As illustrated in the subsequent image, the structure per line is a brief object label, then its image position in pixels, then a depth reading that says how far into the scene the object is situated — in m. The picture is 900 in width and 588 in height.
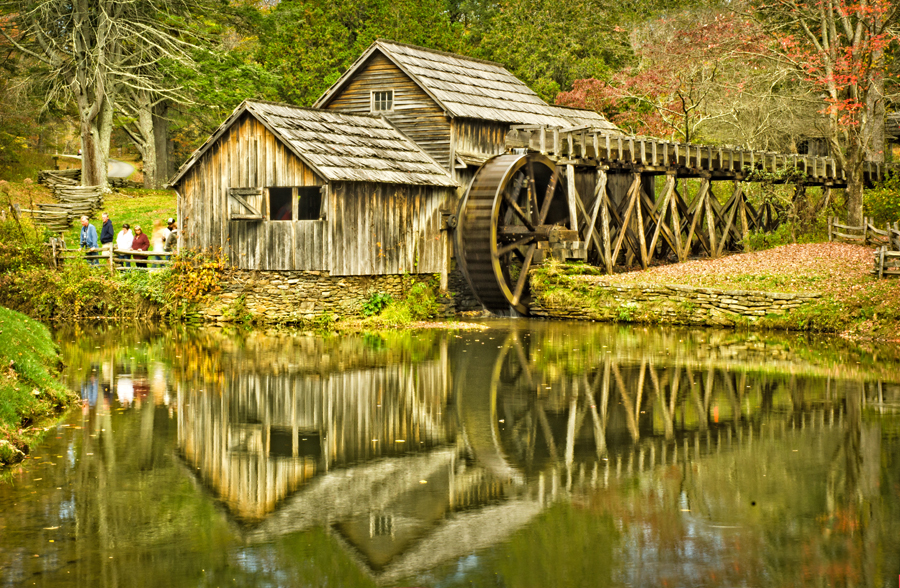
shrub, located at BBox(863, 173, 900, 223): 29.62
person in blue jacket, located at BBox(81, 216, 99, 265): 25.75
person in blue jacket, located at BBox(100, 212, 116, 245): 26.31
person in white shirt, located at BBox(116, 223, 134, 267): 25.79
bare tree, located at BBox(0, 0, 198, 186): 36.38
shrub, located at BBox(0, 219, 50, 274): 23.59
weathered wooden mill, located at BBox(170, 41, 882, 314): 22.95
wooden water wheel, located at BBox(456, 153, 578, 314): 24.28
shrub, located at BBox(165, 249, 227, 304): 23.39
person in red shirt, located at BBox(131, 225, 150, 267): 25.69
